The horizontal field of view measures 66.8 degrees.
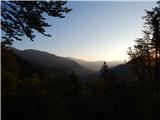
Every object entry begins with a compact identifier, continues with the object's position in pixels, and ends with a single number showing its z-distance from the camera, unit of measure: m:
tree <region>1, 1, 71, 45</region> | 4.40
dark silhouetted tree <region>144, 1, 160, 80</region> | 13.44
